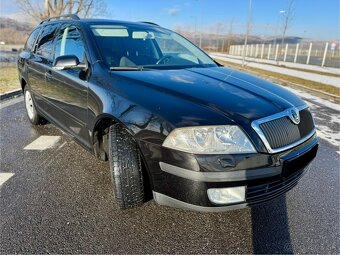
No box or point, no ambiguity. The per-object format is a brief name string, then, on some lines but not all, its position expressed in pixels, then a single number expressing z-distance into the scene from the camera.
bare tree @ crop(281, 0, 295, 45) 25.77
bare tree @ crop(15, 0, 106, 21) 18.53
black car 1.94
